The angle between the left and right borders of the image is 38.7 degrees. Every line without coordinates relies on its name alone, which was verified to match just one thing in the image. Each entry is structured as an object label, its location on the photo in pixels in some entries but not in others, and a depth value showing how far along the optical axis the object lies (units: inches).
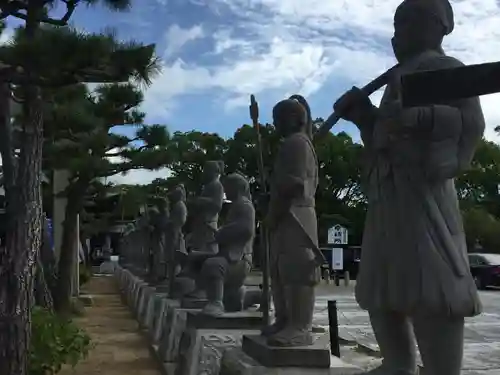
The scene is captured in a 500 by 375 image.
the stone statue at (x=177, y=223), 472.7
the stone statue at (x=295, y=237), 189.8
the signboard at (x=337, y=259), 1039.0
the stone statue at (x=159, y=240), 524.7
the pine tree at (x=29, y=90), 246.4
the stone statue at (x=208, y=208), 365.1
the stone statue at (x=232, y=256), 282.8
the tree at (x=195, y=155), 1183.9
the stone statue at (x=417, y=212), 120.5
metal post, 343.0
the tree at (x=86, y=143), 407.8
